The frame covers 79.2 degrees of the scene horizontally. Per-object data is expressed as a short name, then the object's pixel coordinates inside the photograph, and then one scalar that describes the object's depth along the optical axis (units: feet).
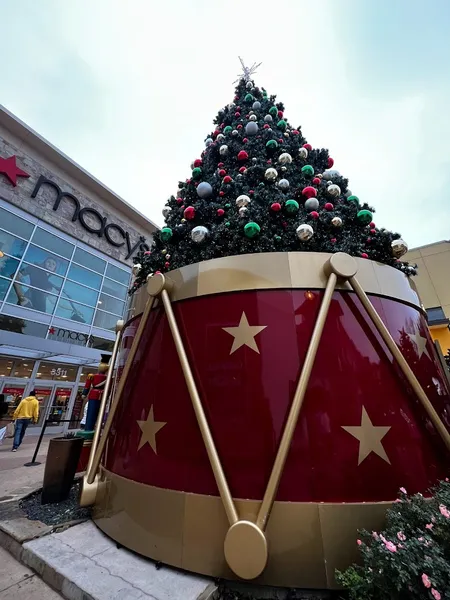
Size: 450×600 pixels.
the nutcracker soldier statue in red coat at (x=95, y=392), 17.10
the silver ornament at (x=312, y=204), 11.96
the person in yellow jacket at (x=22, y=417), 28.94
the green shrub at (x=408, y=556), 4.98
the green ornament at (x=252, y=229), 10.51
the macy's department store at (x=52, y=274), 42.52
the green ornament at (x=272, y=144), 15.30
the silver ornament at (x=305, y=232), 10.37
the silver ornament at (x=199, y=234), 11.48
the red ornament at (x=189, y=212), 12.41
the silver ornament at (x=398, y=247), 11.36
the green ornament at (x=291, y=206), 11.42
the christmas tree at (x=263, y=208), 11.03
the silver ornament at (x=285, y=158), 14.49
